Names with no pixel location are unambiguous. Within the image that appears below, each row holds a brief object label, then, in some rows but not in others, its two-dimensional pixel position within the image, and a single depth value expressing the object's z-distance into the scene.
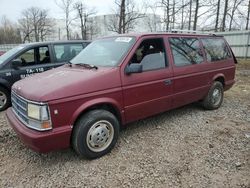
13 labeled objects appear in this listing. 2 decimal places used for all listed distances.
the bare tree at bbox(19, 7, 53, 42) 50.27
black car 6.03
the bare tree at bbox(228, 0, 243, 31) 25.77
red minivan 3.10
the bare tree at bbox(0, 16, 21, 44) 52.28
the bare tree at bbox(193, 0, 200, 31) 23.86
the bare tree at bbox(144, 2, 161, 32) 31.91
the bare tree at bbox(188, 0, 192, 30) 25.16
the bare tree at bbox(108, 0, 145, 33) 15.88
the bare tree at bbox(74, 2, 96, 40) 40.41
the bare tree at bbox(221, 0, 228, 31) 24.91
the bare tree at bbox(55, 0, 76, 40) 42.00
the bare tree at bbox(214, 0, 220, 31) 25.29
